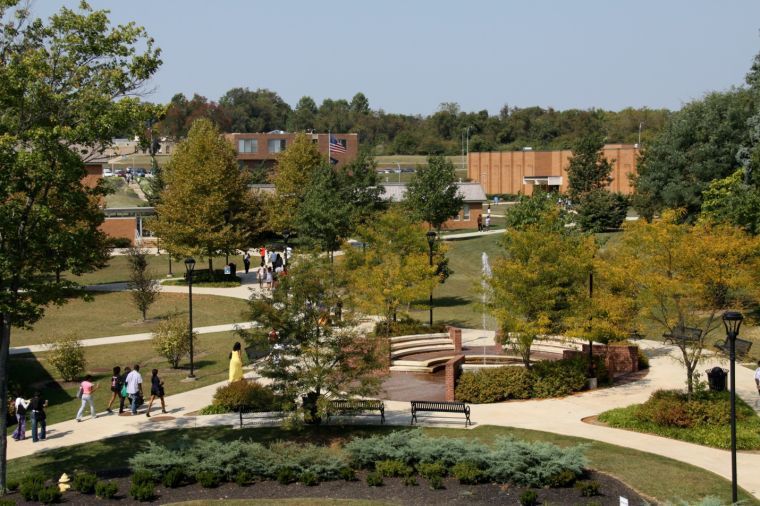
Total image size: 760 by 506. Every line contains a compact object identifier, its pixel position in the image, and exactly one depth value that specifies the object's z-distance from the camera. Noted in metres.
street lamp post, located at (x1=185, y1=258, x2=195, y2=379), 28.51
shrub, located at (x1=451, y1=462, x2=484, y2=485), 18.20
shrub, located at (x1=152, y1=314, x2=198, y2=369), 29.80
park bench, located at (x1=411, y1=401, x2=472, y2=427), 23.06
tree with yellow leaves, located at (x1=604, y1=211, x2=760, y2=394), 23.34
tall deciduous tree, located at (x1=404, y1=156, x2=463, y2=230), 58.12
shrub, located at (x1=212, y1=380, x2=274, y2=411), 23.82
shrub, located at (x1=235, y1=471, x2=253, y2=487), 18.66
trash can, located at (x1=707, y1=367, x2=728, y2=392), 24.68
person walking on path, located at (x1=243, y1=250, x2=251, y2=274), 51.69
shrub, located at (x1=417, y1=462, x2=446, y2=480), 18.50
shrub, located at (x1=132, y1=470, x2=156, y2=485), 18.44
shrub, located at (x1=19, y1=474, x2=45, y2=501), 17.78
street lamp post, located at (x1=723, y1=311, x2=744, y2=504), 16.58
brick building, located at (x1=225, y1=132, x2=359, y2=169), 90.69
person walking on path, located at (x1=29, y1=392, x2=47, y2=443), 22.48
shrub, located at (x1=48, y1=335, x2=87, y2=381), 28.50
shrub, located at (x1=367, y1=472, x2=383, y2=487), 18.39
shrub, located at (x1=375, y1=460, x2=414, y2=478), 18.78
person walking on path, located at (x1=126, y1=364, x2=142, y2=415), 24.78
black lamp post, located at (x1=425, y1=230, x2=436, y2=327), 34.18
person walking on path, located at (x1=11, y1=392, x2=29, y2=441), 22.77
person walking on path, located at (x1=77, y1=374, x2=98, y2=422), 24.14
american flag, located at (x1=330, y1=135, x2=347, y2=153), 70.56
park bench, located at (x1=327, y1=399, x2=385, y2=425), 21.88
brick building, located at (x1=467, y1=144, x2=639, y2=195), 102.44
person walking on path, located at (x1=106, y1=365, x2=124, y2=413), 25.08
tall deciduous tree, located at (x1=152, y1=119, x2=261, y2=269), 47.56
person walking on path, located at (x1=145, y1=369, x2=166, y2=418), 24.66
